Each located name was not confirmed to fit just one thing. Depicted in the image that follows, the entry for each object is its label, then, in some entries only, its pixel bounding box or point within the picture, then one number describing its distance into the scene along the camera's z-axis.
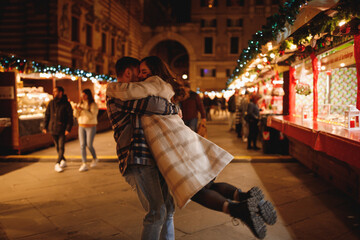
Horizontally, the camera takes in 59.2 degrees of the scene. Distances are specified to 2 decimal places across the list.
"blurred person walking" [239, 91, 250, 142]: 12.15
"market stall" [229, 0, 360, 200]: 4.34
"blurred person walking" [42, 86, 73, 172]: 7.09
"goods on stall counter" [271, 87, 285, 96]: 9.45
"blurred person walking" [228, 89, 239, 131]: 14.88
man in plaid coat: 2.47
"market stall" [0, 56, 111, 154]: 9.39
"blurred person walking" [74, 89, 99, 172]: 6.99
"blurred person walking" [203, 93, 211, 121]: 21.62
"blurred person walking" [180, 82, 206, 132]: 7.79
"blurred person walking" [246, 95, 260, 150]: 10.12
